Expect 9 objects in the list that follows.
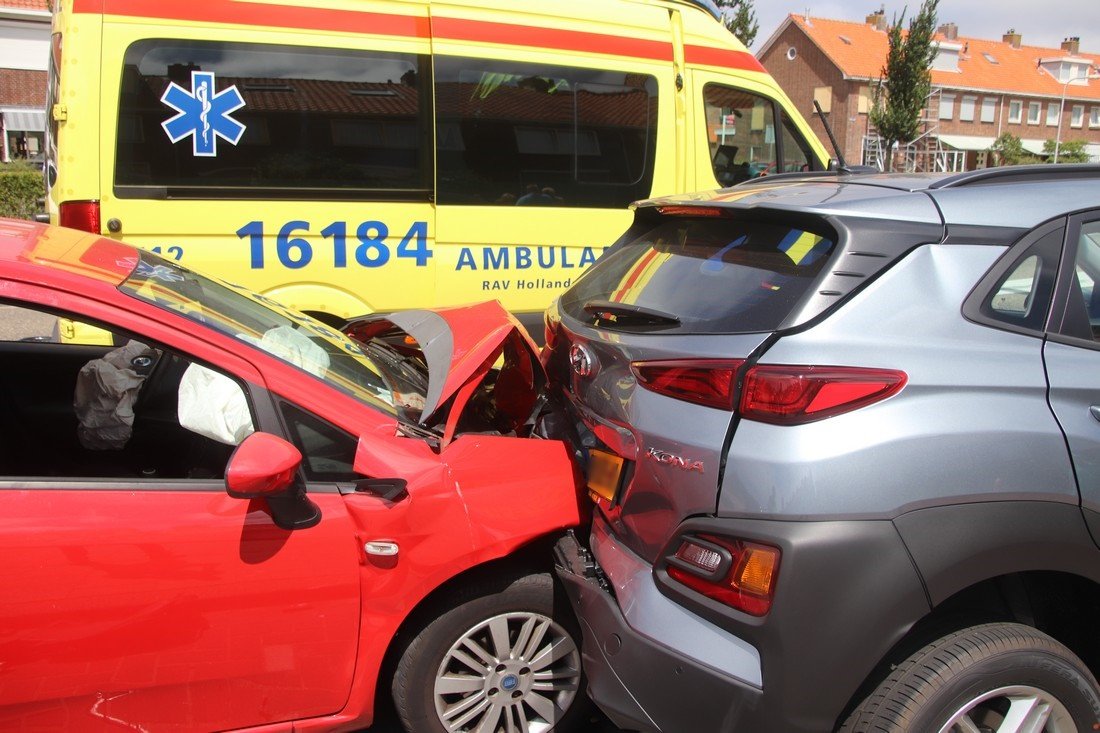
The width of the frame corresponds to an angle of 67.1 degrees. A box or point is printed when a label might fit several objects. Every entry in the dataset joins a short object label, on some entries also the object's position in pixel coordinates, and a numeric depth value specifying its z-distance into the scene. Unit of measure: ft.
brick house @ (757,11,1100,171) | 146.30
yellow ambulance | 14.29
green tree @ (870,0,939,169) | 92.20
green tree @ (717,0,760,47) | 80.43
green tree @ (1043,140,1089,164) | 136.46
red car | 6.46
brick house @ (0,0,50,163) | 91.86
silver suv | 5.98
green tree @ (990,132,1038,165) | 142.10
